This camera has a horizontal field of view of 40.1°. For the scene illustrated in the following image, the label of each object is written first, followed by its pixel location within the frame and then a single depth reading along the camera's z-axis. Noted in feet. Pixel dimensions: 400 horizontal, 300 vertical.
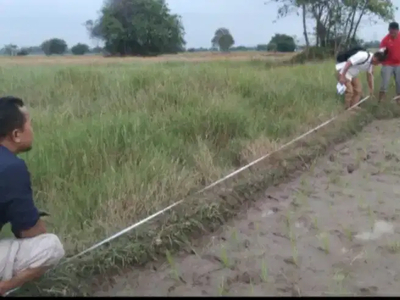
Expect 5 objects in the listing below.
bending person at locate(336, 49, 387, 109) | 29.43
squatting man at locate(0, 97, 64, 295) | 8.75
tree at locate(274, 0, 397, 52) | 83.61
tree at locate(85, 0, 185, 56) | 138.21
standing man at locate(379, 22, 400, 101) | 32.60
